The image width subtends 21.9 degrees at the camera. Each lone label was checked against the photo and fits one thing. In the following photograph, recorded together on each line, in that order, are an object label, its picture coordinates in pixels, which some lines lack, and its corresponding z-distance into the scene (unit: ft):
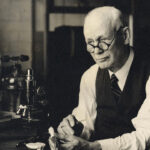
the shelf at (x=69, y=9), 8.45
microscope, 4.98
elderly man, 4.33
